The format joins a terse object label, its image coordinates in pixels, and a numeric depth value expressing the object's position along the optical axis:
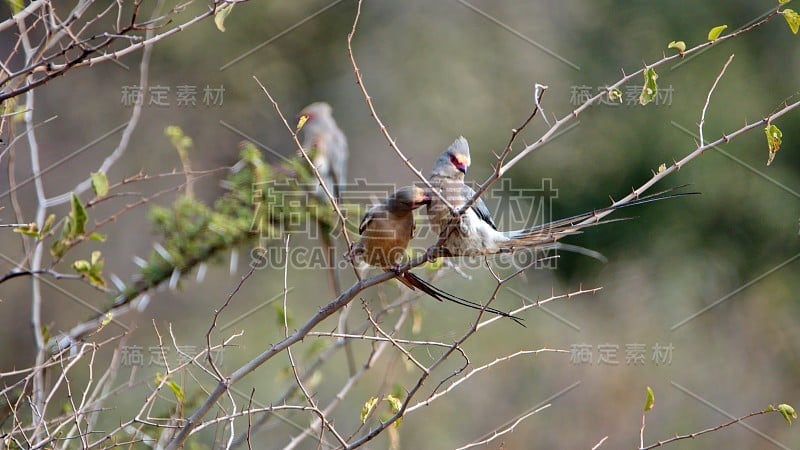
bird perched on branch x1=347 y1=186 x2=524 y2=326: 6.35
